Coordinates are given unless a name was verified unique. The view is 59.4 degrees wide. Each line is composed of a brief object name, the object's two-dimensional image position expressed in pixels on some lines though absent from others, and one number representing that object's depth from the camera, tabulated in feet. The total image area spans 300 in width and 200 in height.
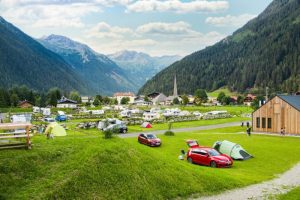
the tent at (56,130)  122.17
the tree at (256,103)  234.93
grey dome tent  89.71
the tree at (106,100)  456.15
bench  46.11
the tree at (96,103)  402.62
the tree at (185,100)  434.33
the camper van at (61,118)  216.29
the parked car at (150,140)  103.22
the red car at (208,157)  78.04
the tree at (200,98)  436.39
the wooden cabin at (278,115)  138.83
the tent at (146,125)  170.84
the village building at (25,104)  365.44
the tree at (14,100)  353.63
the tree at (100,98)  432.10
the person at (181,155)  84.98
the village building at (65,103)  408.55
